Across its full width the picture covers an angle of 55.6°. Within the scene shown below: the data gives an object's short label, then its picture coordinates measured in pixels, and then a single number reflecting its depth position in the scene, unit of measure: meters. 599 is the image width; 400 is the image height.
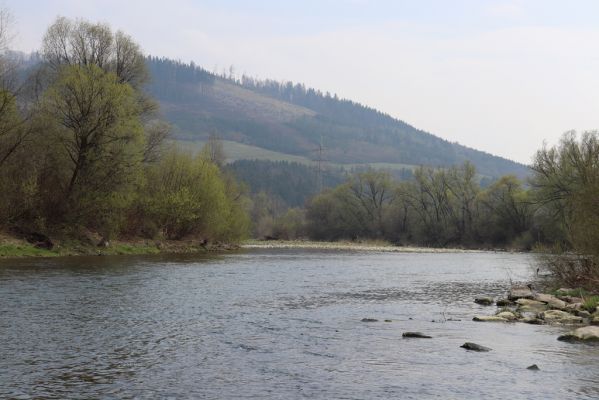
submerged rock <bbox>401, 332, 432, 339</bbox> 17.95
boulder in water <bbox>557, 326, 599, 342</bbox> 17.28
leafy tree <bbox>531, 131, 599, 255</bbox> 72.50
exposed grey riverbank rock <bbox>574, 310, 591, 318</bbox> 21.41
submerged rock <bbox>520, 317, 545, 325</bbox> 20.81
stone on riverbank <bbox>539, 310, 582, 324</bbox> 20.81
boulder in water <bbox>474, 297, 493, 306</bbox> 26.56
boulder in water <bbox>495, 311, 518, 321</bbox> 21.65
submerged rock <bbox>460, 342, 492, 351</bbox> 16.08
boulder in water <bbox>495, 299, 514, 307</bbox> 25.75
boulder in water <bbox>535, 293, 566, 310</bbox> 23.70
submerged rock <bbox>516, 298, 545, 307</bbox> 24.53
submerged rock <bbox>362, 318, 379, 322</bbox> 21.20
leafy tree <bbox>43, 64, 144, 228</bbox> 49.12
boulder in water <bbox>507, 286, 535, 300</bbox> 26.56
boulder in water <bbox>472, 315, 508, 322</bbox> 21.33
